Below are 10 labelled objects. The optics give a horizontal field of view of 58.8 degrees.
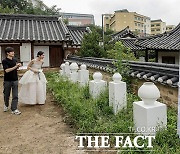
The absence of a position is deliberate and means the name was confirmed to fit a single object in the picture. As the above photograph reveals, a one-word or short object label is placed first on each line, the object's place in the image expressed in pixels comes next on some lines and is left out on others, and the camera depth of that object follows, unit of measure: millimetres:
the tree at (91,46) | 8038
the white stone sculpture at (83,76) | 5118
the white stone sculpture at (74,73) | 5687
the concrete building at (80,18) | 54111
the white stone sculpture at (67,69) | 6676
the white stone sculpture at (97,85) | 3836
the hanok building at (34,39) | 11040
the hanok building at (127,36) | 17767
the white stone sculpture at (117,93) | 3128
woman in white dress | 4410
